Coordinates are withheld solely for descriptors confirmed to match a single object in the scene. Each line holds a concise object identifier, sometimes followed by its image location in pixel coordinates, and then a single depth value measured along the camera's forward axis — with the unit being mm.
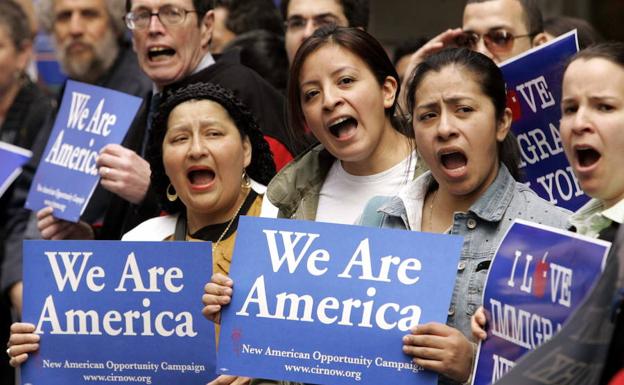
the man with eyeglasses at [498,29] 12328
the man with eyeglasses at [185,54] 12172
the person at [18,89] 15445
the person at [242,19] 15508
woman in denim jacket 8773
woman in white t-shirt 10180
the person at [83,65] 14148
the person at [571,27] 13500
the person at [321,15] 12891
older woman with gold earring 10430
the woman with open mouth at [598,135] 8187
